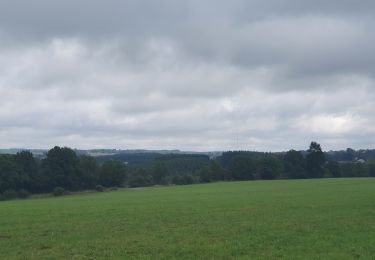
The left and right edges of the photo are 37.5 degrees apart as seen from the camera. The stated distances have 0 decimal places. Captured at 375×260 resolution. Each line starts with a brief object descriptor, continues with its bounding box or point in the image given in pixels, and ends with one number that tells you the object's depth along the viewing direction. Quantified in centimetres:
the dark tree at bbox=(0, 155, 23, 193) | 11175
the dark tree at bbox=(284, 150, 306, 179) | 16588
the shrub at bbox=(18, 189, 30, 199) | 10950
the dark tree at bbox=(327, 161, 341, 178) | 16388
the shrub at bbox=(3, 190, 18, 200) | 10562
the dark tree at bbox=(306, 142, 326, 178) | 16512
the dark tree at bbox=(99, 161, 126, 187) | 13200
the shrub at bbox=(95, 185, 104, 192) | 12436
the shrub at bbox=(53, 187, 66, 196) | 11412
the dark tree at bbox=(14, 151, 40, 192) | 11525
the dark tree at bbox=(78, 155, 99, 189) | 12589
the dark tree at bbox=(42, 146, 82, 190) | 12062
